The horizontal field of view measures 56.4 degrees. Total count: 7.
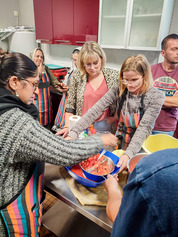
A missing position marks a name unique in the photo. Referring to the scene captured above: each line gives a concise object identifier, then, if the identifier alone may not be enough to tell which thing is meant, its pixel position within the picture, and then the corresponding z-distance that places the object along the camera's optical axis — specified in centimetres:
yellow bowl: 116
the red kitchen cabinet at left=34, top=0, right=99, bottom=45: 245
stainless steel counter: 73
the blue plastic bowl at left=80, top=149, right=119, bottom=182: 81
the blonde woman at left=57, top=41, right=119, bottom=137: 146
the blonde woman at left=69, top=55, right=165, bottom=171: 107
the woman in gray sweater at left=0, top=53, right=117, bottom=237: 67
